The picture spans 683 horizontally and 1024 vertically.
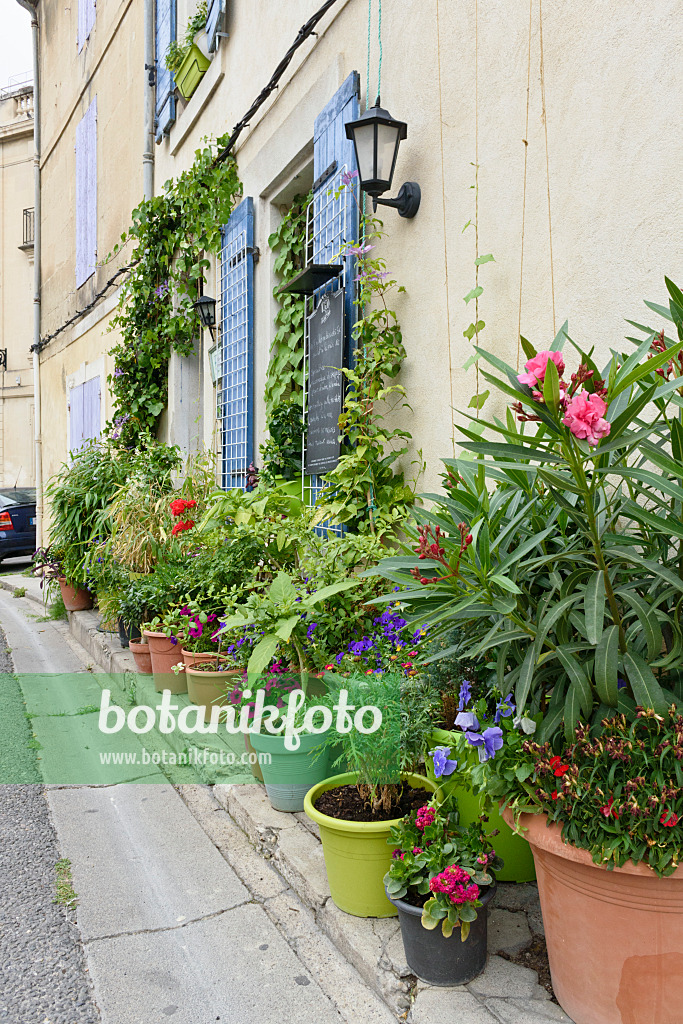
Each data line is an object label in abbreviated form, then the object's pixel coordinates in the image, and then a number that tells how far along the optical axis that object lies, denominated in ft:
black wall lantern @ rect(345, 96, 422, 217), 10.91
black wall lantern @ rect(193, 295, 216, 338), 21.34
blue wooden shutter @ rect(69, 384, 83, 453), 34.87
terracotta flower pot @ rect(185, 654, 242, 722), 12.21
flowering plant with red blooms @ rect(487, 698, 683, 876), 5.06
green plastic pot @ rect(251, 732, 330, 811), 9.21
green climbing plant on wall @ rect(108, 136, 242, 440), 20.74
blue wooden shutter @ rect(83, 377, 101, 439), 31.91
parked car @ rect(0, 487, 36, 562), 42.42
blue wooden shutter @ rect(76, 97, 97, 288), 33.04
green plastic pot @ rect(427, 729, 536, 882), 7.34
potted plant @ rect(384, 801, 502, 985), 6.06
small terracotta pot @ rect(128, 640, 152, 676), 15.78
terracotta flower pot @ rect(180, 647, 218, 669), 12.83
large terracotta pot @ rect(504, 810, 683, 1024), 5.16
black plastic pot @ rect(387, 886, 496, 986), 6.20
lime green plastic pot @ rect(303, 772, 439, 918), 6.97
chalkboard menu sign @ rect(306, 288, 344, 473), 12.99
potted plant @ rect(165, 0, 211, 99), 21.58
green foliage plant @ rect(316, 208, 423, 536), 11.59
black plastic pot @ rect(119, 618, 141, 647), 17.20
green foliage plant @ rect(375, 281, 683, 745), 4.81
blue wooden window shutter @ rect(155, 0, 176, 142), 23.94
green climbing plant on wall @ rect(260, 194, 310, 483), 16.02
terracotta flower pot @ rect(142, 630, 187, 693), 14.42
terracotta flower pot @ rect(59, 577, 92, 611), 24.35
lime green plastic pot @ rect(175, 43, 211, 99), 21.58
